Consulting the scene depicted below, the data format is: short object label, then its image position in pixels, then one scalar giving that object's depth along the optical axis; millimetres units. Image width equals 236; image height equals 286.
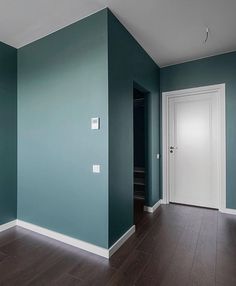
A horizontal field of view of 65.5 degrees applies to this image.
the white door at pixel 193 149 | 3479
